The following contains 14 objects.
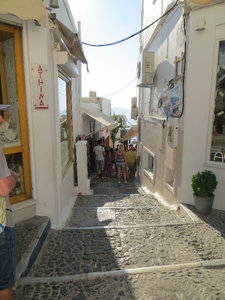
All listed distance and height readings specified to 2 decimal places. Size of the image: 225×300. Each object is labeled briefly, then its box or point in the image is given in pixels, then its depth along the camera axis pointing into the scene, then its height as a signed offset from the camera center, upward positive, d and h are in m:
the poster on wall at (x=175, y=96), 5.49 +0.29
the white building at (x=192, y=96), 4.59 +0.27
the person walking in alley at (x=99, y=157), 11.12 -2.34
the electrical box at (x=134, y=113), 15.51 -0.33
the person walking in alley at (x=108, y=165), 12.38 -3.03
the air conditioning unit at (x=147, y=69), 8.30 +1.40
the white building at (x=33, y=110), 3.48 -0.04
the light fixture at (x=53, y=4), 3.71 +1.65
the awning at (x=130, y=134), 17.86 -2.06
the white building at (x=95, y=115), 12.19 -0.40
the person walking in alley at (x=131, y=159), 11.20 -2.45
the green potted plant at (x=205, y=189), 4.48 -1.55
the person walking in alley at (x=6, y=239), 1.82 -1.10
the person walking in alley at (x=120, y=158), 10.39 -2.25
